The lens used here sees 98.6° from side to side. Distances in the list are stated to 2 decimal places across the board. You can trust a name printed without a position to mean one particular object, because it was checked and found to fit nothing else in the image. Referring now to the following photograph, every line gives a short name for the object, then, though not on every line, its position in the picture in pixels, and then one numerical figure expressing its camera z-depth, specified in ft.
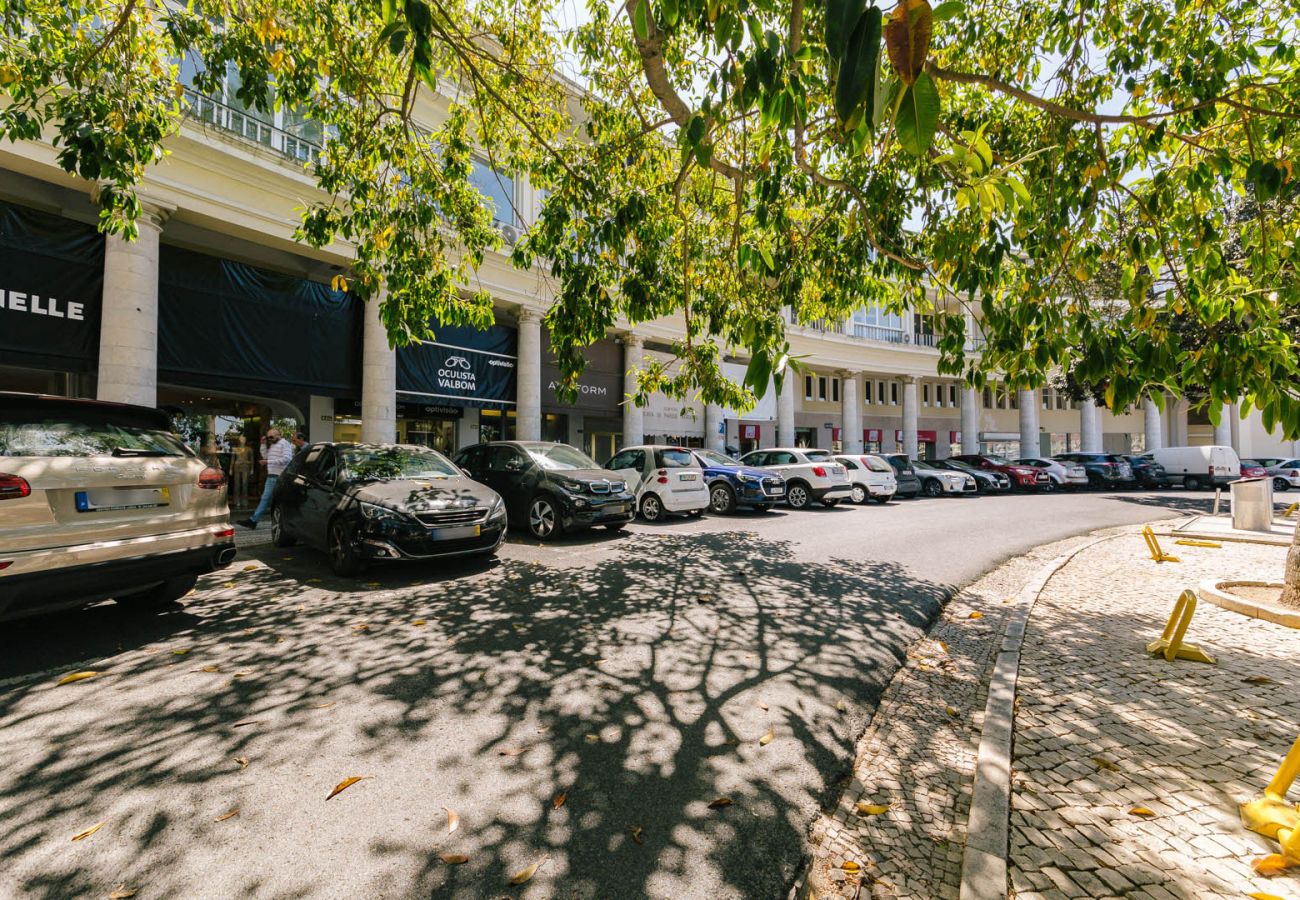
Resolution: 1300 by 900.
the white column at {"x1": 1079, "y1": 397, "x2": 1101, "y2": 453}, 120.88
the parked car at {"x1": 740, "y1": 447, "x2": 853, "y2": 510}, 52.49
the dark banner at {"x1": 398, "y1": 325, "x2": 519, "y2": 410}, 48.19
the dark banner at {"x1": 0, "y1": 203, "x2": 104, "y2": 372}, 30.35
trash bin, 37.99
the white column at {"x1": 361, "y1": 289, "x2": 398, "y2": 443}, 45.24
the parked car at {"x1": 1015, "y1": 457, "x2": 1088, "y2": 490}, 83.25
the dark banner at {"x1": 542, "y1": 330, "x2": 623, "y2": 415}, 59.93
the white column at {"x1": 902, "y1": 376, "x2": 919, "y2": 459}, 112.78
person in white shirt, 34.04
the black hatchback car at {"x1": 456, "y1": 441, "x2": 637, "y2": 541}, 30.81
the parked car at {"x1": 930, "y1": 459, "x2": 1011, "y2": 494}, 77.00
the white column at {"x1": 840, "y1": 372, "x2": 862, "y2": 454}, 105.29
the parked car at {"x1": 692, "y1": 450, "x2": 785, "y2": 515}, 45.78
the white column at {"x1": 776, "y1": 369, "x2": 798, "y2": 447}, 92.58
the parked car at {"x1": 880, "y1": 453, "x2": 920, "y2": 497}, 66.33
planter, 16.67
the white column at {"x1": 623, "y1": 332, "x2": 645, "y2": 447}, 67.97
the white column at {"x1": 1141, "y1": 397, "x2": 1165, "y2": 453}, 123.13
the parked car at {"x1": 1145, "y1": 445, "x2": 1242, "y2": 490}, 81.30
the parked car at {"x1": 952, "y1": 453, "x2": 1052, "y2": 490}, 80.74
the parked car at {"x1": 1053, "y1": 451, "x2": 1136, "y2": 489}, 85.25
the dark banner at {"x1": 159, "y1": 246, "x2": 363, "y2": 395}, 36.55
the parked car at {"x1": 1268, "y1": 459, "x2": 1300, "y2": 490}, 84.12
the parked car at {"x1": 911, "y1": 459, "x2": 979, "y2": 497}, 72.28
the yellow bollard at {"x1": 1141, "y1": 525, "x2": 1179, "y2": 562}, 27.95
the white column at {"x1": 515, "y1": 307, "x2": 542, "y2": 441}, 57.21
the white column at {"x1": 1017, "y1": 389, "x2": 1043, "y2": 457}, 120.67
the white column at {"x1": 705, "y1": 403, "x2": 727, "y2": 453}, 82.43
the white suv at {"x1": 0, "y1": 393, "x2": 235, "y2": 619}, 12.39
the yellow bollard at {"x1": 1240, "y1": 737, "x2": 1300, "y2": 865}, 7.16
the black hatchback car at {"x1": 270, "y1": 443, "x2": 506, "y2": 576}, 20.92
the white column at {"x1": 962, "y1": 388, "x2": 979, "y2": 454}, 117.29
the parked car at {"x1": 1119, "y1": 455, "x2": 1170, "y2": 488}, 85.71
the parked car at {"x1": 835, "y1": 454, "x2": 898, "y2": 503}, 58.54
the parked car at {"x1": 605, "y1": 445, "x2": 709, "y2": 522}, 41.09
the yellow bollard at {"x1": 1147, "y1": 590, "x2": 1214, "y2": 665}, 14.02
